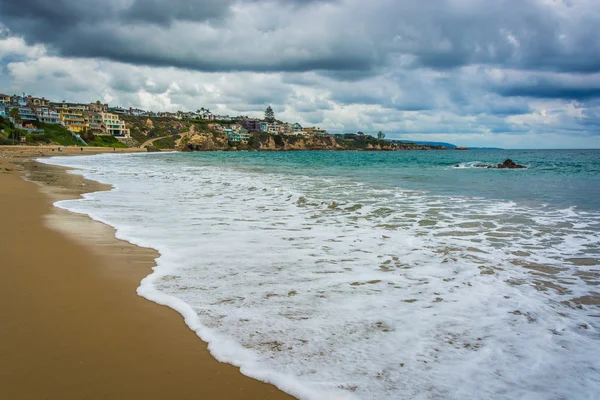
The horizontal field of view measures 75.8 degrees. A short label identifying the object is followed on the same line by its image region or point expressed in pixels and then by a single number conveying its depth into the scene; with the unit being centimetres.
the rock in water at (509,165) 3991
